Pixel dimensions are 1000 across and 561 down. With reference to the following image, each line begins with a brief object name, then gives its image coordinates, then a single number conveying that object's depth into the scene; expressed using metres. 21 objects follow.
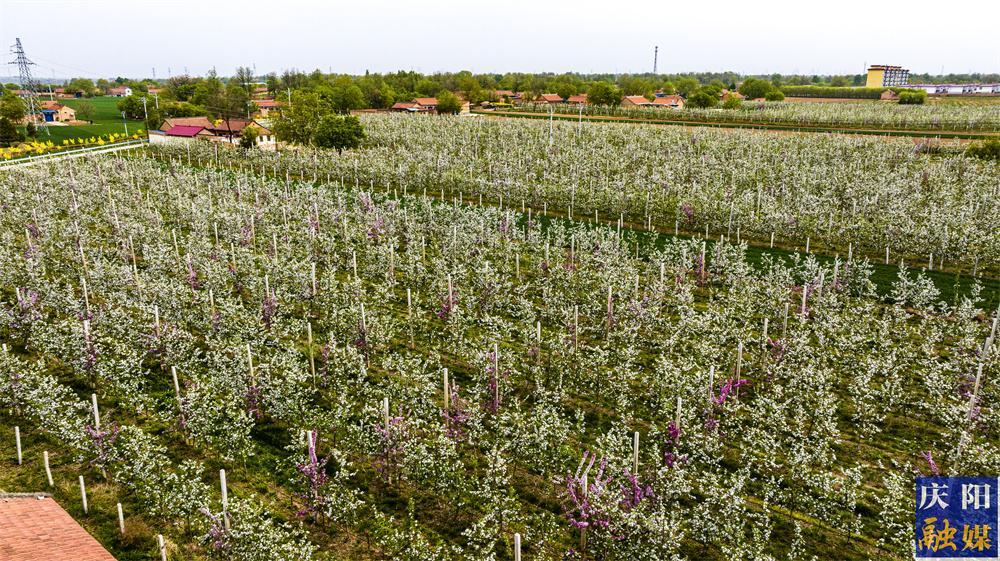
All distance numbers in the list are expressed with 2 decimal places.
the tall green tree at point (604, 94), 124.88
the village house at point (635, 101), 143.82
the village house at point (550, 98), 164.00
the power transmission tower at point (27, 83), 120.99
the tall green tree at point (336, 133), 67.06
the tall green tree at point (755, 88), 169.50
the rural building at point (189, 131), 87.19
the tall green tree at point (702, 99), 122.69
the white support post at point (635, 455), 15.73
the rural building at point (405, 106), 136.75
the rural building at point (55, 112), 131.20
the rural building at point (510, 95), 166.54
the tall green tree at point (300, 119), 71.38
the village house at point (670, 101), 147.50
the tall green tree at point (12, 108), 95.62
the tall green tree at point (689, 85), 191.50
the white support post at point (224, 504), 13.73
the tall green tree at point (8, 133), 90.38
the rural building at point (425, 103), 139.50
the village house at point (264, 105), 136.75
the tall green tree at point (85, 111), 142.12
